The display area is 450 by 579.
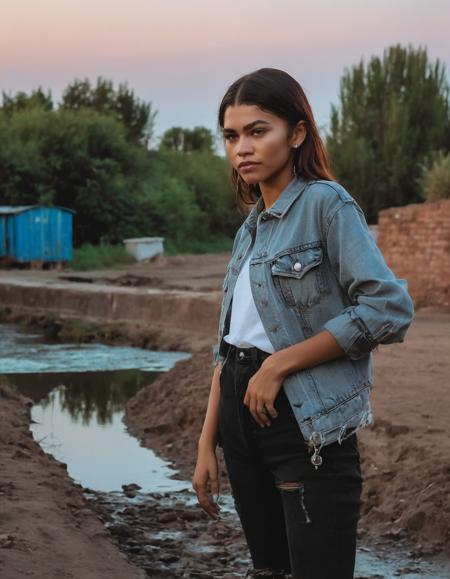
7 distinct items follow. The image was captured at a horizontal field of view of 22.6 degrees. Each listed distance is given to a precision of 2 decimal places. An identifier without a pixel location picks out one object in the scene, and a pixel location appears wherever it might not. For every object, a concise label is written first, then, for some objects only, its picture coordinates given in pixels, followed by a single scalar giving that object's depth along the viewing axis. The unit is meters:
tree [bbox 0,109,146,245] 32.50
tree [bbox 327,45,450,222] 33.25
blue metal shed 29.11
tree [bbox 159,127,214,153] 68.12
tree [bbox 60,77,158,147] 51.06
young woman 2.35
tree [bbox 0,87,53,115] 47.10
